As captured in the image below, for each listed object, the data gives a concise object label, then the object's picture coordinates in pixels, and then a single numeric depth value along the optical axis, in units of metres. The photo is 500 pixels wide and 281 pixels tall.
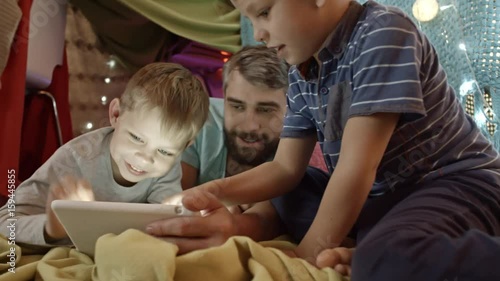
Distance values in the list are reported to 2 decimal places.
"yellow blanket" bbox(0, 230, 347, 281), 0.41
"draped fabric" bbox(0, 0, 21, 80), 0.57
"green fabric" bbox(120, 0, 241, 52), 0.71
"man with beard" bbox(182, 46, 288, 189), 0.65
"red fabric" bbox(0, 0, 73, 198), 0.57
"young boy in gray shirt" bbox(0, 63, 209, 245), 0.56
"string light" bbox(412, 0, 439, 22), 0.81
